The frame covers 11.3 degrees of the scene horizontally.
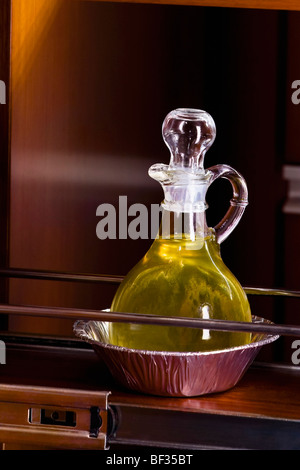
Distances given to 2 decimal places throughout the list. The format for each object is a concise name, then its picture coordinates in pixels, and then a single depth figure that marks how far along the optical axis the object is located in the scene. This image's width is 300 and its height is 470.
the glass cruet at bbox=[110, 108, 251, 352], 1.12
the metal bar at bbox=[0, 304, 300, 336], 1.08
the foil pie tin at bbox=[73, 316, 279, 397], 1.10
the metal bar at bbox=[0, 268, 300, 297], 1.25
